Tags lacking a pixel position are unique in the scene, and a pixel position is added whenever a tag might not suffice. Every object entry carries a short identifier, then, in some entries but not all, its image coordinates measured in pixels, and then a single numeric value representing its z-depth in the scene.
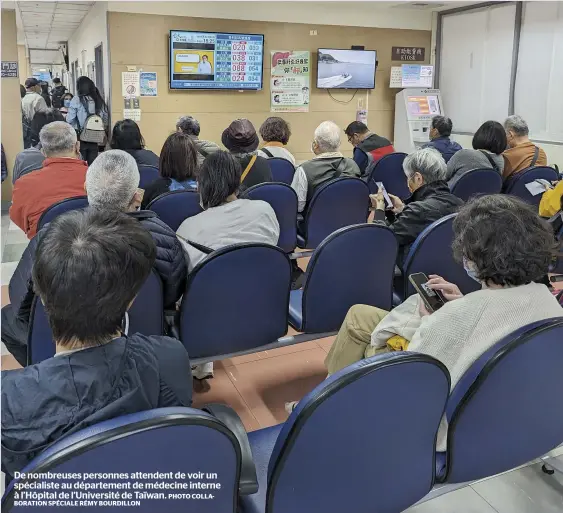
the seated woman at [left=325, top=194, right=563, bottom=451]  1.46
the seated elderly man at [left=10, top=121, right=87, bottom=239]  3.08
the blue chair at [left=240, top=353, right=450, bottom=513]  1.11
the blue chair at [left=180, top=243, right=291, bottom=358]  2.06
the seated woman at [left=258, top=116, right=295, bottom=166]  4.79
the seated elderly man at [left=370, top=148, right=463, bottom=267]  2.81
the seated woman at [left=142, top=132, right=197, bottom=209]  3.38
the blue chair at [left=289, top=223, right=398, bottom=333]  2.29
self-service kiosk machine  8.22
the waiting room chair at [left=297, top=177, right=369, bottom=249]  3.82
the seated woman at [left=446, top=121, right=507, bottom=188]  4.43
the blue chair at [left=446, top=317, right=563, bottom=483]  1.32
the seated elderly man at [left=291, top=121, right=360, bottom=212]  4.10
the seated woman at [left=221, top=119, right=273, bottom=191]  3.89
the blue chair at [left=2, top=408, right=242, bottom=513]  0.89
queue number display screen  7.03
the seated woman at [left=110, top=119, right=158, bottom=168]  4.46
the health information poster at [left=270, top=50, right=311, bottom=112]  7.67
